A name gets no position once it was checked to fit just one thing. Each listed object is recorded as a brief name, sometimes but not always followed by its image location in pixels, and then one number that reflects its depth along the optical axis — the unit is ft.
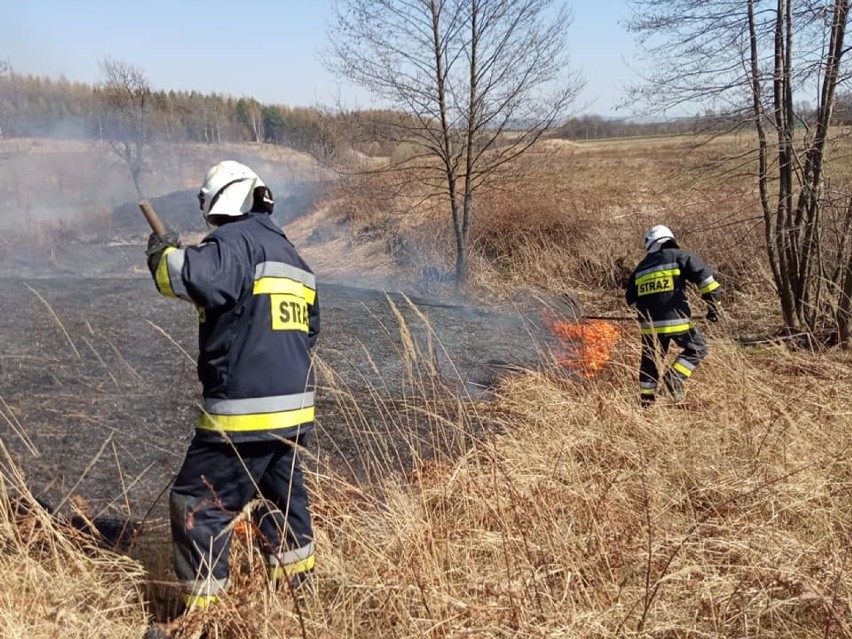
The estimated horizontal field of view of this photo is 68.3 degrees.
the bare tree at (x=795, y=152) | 20.39
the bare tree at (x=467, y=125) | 29.27
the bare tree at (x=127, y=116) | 59.26
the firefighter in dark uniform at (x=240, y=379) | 7.36
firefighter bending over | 17.06
